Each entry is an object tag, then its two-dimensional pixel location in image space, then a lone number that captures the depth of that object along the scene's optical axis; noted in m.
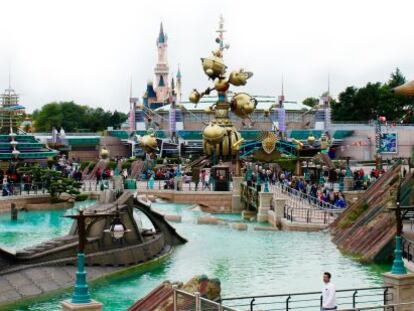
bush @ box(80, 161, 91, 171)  72.22
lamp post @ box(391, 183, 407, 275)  18.36
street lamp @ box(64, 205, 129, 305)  15.79
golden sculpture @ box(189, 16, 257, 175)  57.03
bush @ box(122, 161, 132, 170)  67.29
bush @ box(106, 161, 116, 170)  66.69
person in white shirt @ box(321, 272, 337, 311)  15.18
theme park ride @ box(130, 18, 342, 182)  57.31
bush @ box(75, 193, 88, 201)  51.63
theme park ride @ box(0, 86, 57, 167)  54.53
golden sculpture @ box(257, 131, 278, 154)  62.81
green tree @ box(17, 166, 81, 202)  49.97
